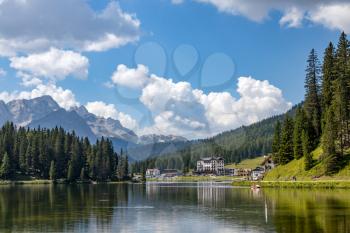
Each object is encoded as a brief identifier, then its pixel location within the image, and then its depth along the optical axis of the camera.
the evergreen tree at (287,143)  158.38
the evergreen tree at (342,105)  136.25
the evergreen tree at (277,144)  167.50
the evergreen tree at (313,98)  154.88
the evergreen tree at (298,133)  151.50
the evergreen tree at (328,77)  153.51
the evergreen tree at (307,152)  137.50
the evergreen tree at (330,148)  126.88
